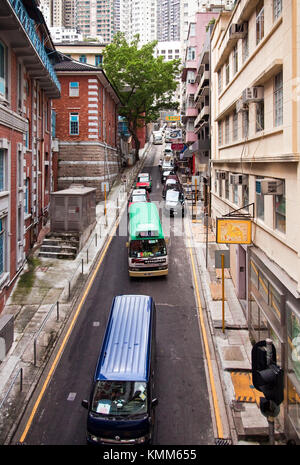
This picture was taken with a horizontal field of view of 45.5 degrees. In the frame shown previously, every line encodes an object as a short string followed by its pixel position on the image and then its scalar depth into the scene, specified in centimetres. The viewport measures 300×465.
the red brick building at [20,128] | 1564
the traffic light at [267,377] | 585
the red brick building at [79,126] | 3619
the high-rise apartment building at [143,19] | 18562
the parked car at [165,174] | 5166
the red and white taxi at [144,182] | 4303
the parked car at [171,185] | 4166
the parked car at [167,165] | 5723
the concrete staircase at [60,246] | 2156
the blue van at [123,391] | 794
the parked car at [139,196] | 3359
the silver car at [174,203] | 3321
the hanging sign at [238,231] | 1391
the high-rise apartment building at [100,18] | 18625
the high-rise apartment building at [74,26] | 19368
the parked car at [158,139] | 9981
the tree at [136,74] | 5138
